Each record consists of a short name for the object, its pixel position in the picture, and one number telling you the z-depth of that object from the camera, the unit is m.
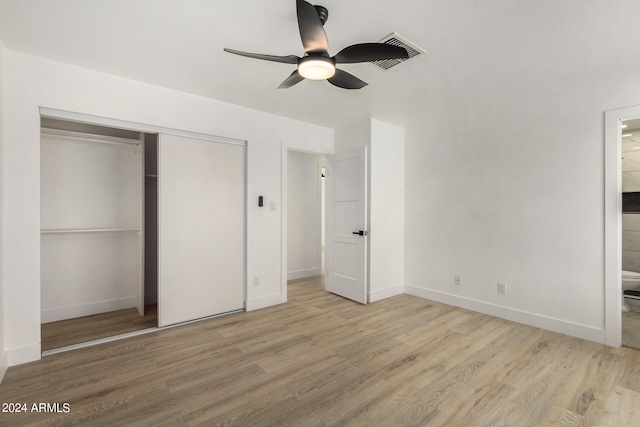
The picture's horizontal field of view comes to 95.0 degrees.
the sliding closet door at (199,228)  3.20
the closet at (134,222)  3.26
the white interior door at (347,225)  4.05
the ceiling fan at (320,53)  1.65
